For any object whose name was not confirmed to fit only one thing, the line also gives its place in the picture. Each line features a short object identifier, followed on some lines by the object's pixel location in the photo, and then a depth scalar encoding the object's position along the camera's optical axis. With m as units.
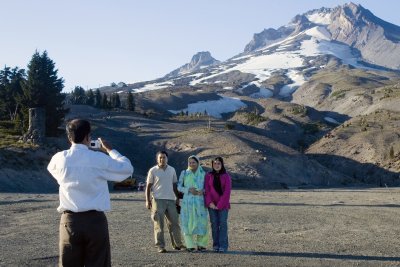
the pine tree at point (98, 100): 92.99
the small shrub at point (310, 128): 77.94
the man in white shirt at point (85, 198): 5.11
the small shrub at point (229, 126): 65.21
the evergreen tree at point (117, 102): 99.45
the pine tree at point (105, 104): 90.45
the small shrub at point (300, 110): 106.78
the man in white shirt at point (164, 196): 10.60
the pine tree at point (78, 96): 104.51
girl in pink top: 10.65
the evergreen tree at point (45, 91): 48.66
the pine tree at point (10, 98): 58.69
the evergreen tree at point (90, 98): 100.91
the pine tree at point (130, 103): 95.94
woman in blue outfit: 10.57
